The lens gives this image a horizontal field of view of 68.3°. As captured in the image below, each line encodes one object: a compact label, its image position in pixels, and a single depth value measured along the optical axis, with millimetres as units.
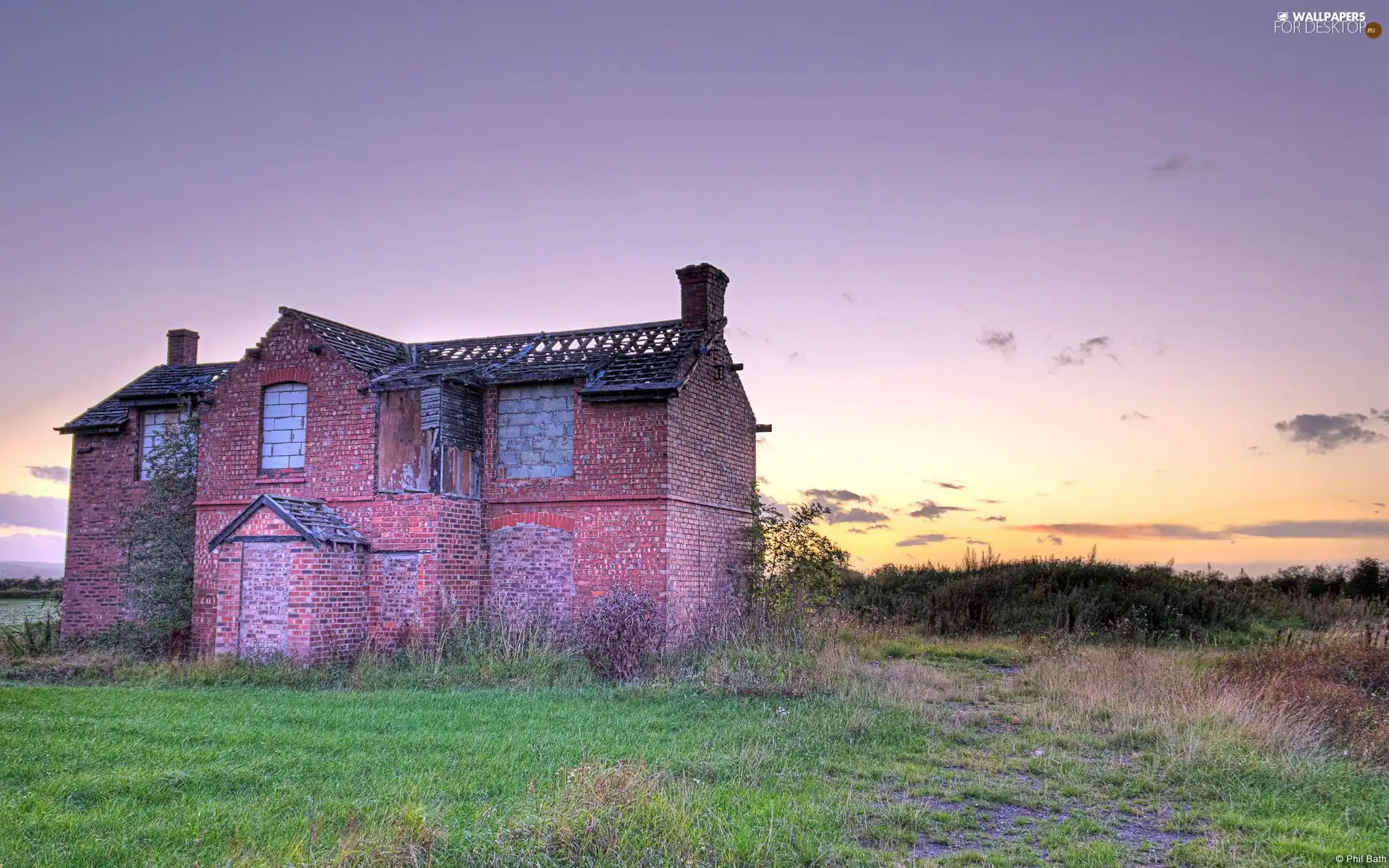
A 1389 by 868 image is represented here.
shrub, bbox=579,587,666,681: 15023
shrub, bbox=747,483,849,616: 19781
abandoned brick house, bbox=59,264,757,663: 17281
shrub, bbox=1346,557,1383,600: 26141
